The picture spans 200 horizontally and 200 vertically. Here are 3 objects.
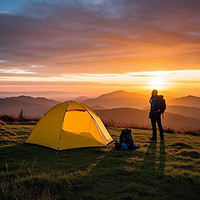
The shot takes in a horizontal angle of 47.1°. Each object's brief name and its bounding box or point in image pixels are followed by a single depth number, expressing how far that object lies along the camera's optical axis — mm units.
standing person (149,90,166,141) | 14422
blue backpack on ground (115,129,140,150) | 11891
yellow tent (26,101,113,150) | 11845
